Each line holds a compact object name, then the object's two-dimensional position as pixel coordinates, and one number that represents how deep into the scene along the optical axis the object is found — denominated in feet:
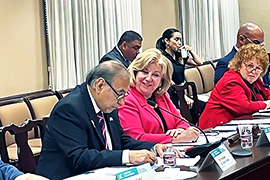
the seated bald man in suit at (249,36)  17.65
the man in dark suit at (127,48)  17.92
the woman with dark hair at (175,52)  19.48
